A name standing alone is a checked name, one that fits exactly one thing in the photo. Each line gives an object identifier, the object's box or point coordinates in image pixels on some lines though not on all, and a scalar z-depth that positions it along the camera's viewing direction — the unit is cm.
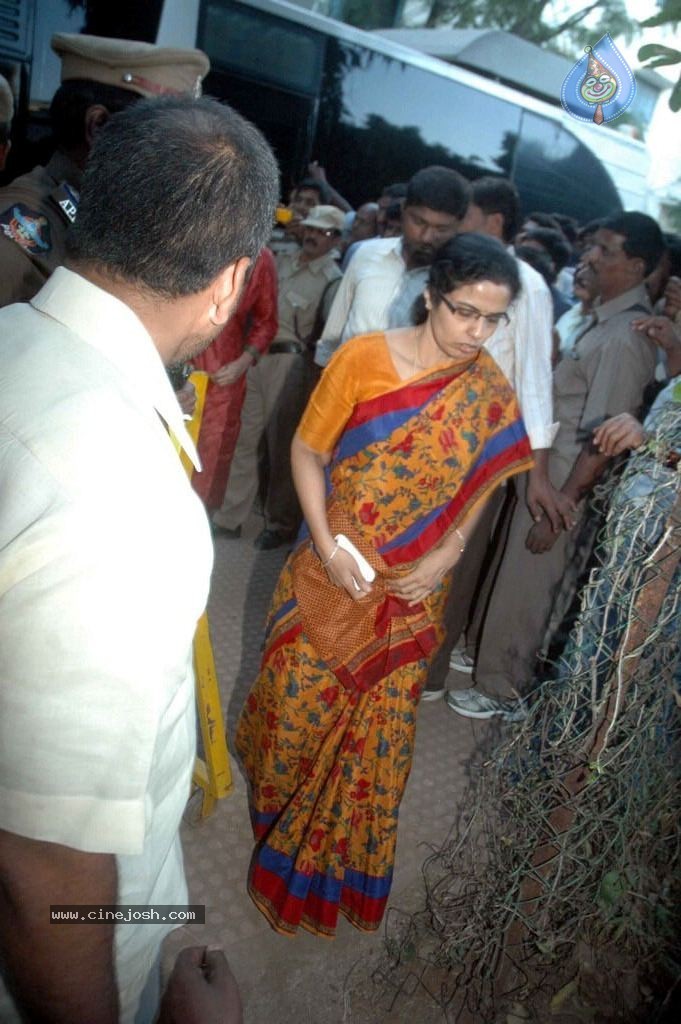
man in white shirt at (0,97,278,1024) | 66
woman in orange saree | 195
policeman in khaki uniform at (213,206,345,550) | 437
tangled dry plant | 161
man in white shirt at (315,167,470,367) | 290
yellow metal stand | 202
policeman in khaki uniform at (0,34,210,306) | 181
